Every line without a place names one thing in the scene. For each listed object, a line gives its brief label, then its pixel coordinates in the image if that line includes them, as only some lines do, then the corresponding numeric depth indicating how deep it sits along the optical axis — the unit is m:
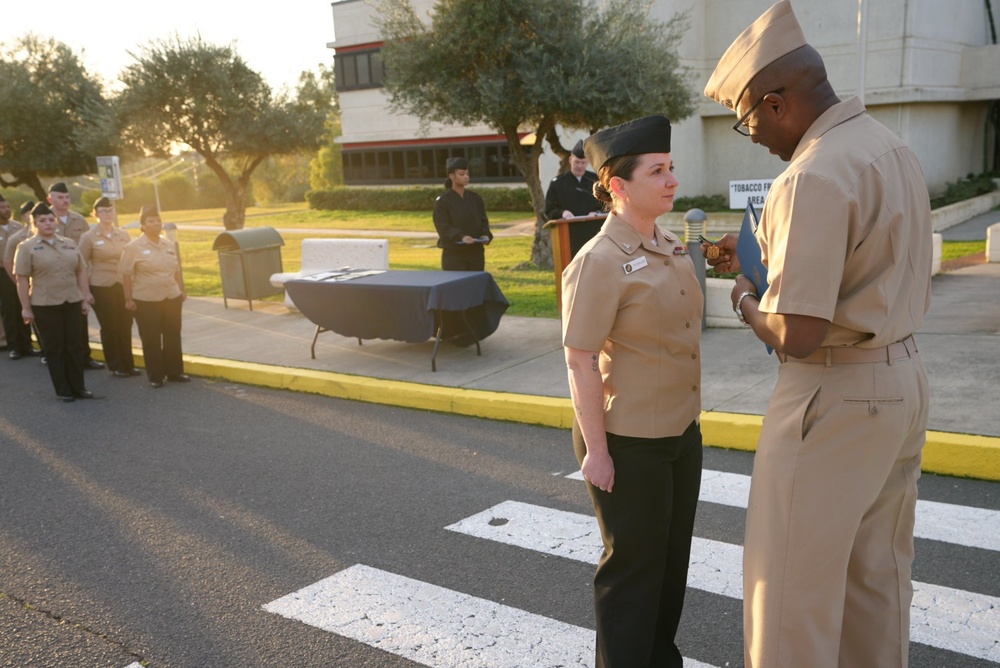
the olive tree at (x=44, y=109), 27.02
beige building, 23.39
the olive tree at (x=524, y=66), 15.38
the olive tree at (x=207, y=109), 22.70
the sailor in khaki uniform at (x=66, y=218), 11.85
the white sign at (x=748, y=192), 8.77
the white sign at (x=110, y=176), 16.72
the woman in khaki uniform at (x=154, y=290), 9.62
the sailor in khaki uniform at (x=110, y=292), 10.57
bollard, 9.66
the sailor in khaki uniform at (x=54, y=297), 9.48
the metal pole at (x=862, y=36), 17.55
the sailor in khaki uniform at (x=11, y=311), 12.24
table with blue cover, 9.20
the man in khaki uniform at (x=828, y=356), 2.43
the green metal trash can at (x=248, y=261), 14.05
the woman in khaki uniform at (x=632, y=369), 3.10
